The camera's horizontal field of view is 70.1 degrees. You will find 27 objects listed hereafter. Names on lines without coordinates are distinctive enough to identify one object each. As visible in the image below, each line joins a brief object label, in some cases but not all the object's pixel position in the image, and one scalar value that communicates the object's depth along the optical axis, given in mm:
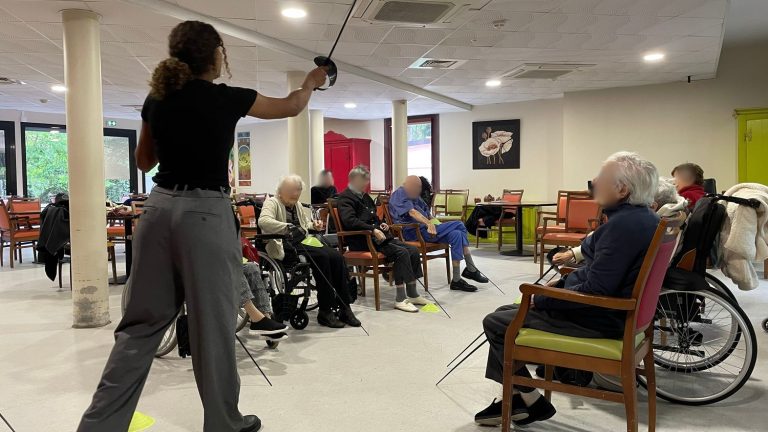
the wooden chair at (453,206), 9773
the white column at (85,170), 4125
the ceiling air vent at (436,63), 6707
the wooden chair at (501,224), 8281
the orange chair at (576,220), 5613
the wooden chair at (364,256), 4363
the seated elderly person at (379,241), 4457
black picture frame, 10492
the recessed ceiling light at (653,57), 6492
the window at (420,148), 11781
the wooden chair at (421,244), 4961
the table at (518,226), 7813
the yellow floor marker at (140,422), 2320
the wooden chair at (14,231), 7035
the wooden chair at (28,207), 7605
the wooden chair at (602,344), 1870
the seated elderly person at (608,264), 1949
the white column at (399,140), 9648
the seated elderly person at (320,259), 3938
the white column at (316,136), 10922
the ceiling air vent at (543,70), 6988
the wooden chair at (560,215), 6705
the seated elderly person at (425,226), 5234
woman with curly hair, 1720
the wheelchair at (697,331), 2521
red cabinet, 12227
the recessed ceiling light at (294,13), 4688
